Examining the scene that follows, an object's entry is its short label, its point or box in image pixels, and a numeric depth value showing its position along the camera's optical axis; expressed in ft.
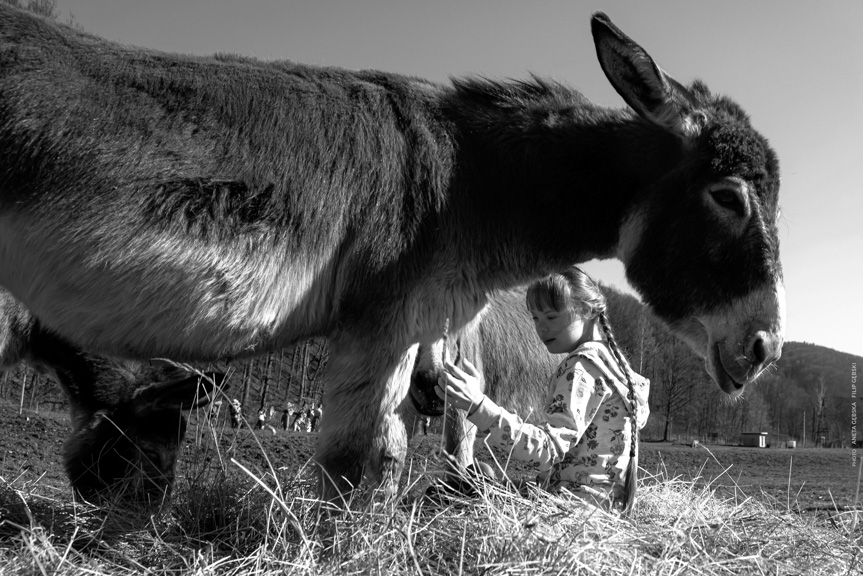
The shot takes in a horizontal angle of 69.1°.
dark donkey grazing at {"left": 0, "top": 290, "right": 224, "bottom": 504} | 12.30
